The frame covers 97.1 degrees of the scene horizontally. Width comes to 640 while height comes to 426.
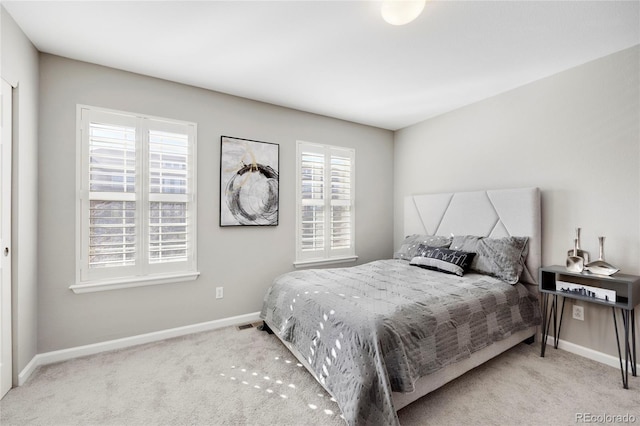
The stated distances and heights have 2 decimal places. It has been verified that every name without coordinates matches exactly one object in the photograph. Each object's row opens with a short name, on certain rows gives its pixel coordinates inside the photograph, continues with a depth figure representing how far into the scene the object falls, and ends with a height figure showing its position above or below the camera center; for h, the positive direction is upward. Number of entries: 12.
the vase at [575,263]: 2.29 -0.41
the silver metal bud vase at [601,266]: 2.17 -0.41
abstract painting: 3.09 +0.34
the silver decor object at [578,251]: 2.44 -0.32
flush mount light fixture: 1.63 +1.20
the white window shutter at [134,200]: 2.47 +0.11
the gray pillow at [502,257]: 2.62 -0.42
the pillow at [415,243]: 3.29 -0.36
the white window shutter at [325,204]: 3.62 +0.12
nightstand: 2.04 -0.64
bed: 1.60 -0.68
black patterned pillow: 2.77 -0.48
